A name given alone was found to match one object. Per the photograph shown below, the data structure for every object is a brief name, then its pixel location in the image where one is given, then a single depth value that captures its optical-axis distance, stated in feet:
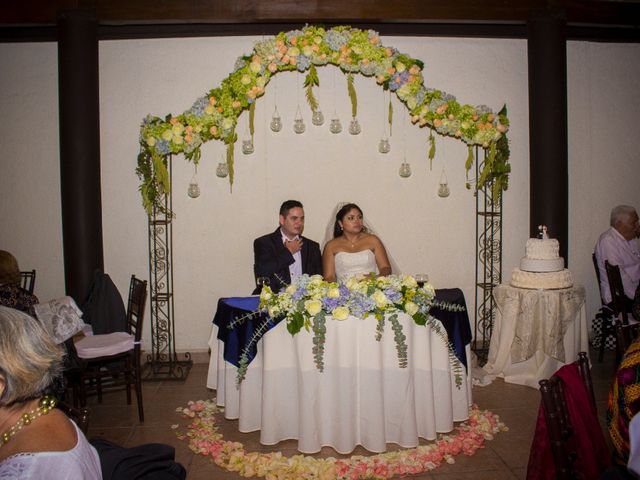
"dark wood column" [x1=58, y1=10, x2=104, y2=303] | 18.30
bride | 17.31
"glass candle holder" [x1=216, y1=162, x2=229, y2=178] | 18.08
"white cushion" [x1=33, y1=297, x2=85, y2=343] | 13.16
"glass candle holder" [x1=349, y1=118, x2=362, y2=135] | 18.91
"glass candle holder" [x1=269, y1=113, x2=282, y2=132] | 18.40
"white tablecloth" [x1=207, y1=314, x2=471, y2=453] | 12.09
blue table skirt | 12.64
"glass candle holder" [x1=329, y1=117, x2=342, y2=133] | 18.82
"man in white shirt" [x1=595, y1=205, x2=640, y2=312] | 19.36
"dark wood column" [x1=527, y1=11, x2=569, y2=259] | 18.99
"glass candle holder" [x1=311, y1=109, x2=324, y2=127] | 18.06
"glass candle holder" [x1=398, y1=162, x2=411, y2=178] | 19.33
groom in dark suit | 16.94
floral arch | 16.31
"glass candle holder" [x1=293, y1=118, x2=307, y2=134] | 18.74
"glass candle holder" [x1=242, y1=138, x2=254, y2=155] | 19.49
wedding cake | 16.71
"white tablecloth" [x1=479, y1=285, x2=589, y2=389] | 16.37
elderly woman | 4.73
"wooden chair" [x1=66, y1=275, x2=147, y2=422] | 14.08
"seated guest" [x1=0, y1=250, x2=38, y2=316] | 12.57
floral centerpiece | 11.59
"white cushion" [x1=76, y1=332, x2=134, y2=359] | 14.34
